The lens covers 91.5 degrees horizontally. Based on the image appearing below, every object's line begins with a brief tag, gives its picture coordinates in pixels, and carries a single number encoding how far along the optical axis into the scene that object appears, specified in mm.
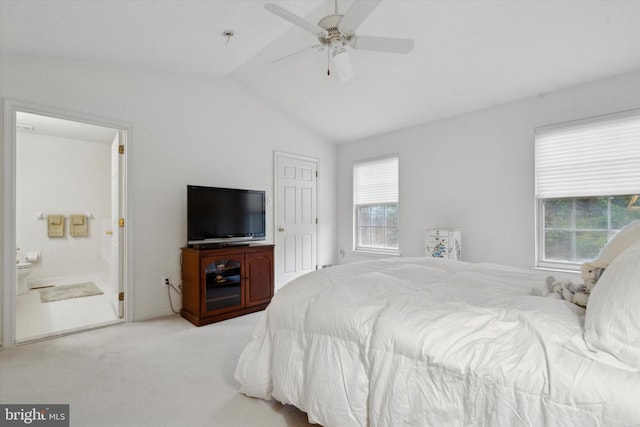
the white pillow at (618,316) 907
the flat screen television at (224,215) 3473
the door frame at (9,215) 2627
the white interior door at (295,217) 4664
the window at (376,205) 4805
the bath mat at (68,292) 4262
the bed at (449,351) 929
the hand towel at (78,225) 5512
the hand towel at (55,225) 5285
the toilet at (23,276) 4203
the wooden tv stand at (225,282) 3289
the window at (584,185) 2900
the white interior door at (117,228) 3355
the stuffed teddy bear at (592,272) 1335
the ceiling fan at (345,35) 1946
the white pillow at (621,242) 1365
